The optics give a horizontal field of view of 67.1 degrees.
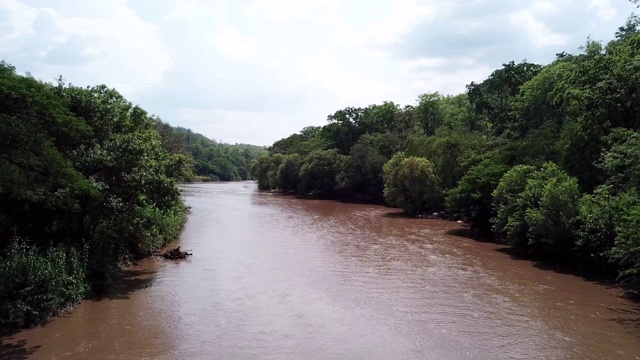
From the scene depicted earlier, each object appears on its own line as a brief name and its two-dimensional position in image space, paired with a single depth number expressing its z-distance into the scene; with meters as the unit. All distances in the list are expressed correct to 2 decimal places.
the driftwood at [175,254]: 23.41
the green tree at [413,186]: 43.84
